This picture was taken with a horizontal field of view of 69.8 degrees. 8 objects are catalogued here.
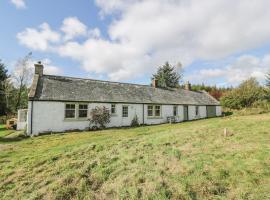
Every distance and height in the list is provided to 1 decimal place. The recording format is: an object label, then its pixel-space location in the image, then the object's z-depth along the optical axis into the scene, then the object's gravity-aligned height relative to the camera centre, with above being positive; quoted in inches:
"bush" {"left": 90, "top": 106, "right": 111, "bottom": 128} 706.8 -10.9
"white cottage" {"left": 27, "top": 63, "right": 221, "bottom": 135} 634.2 +41.2
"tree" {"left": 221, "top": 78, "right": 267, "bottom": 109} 1171.3 +112.5
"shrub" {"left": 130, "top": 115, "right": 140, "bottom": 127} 813.0 -37.7
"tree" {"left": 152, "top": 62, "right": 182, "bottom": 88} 2037.4 +401.4
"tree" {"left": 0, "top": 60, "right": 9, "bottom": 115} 1357.0 +163.0
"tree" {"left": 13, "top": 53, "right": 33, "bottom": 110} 1489.9 +281.9
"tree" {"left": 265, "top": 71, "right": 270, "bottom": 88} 1820.6 +314.7
